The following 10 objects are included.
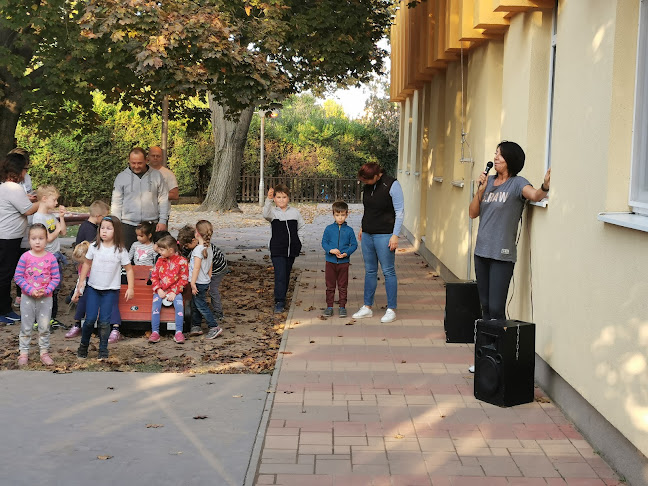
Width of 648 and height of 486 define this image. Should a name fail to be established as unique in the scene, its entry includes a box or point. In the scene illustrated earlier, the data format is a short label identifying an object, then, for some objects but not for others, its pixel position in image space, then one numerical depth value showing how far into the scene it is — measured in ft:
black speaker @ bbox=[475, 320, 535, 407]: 22.29
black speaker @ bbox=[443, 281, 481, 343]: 28.73
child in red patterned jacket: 30.66
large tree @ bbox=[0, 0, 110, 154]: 38.78
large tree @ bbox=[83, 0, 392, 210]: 35.96
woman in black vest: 34.17
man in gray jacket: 36.06
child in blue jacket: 35.27
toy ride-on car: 31.17
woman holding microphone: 24.67
